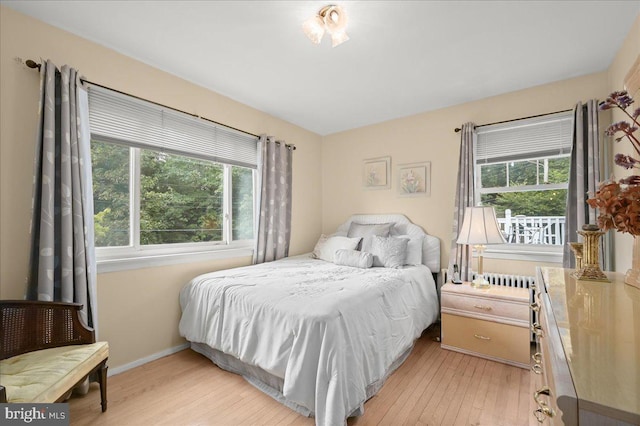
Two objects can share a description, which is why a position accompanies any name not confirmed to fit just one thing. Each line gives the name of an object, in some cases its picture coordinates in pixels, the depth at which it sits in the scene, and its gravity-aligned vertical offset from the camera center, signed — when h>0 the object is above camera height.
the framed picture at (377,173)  3.70 +0.57
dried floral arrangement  1.03 +0.07
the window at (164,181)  2.25 +0.33
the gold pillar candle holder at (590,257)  1.41 -0.22
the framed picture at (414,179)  3.38 +0.44
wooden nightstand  2.30 -0.93
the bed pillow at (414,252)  3.08 -0.41
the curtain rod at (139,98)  1.84 +0.99
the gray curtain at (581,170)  2.36 +0.38
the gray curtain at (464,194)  2.94 +0.22
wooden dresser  0.45 -0.31
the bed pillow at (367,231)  3.22 -0.19
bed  1.56 -0.75
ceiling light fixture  1.74 +1.22
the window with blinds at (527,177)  2.70 +0.39
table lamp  2.52 -0.14
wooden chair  1.47 -0.75
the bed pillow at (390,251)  2.90 -0.38
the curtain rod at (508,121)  2.63 +0.96
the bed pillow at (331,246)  3.29 -0.37
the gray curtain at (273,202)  3.30 +0.17
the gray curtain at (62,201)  1.80 +0.10
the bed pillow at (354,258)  2.90 -0.45
